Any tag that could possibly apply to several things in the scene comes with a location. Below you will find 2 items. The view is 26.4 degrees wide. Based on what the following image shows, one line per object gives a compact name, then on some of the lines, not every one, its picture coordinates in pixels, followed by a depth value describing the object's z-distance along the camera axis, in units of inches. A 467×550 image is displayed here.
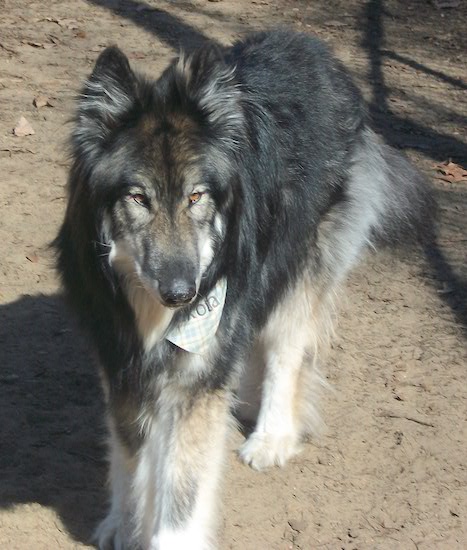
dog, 133.1
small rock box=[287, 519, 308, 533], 166.7
